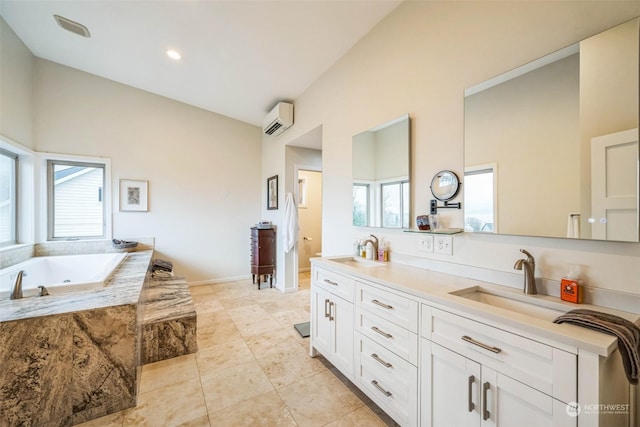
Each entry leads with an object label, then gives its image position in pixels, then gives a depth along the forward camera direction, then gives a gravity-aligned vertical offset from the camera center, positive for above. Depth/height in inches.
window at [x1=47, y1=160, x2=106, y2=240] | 140.4 +6.8
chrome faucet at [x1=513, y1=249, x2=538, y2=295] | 48.2 -11.6
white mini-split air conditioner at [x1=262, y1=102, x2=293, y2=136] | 142.7 +54.3
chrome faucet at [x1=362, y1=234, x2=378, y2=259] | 85.8 -10.6
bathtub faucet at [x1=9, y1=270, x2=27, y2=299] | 68.9 -20.9
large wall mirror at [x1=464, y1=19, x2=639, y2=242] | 40.3 +12.7
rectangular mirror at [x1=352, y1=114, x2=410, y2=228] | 77.5 +12.4
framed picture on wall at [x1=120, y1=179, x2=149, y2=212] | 152.8 +10.1
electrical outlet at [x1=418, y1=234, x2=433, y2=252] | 70.1 -8.5
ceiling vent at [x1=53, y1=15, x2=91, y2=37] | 102.4 +76.7
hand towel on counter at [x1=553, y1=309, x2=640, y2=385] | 31.8 -15.1
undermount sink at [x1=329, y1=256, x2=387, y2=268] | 83.1 -16.8
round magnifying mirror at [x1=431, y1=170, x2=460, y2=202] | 63.7 +7.1
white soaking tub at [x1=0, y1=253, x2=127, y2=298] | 106.4 -26.0
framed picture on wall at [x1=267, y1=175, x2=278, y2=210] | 170.2 +13.5
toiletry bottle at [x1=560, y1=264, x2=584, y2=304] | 43.3 -12.6
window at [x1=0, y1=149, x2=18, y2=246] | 117.0 +6.7
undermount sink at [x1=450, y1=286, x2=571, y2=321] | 44.5 -17.0
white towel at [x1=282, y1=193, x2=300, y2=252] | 153.8 -7.1
